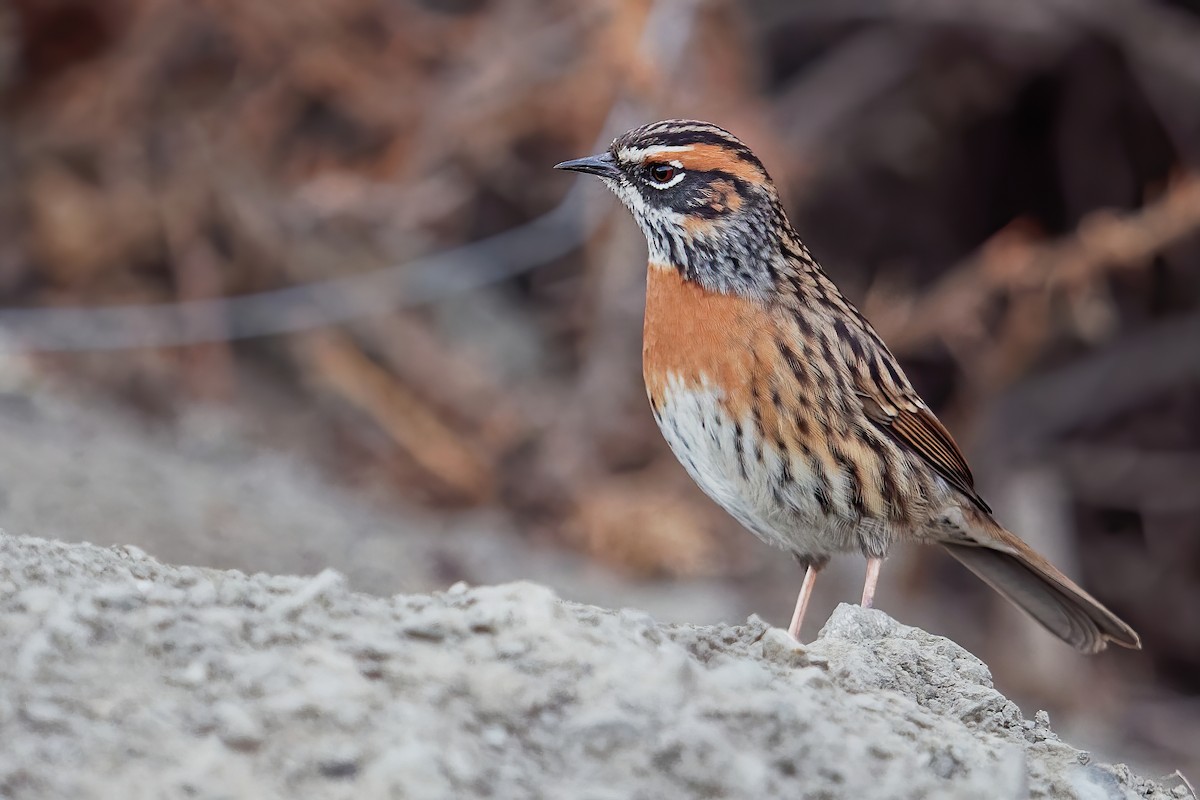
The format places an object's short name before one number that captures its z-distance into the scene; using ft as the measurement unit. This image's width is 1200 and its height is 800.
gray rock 16.12
